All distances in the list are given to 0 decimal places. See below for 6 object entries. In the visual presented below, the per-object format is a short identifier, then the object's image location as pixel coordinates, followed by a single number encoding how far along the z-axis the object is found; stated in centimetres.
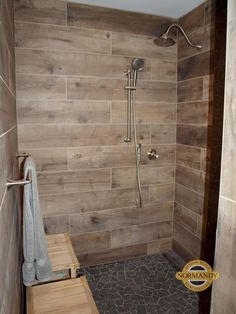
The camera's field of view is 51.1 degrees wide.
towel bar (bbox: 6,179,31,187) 96
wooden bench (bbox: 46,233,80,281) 169
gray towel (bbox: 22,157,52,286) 134
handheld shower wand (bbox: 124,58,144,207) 223
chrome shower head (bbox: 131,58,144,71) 220
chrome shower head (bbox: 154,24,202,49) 196
